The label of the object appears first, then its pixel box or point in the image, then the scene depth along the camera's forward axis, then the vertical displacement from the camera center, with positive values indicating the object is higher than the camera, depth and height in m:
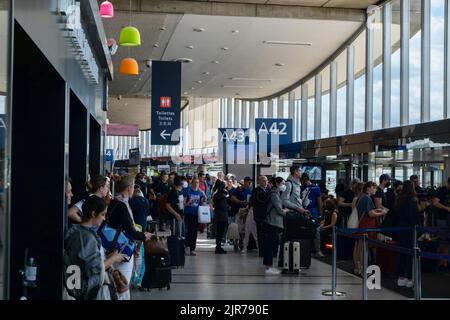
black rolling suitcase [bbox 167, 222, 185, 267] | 10.48 -1.39
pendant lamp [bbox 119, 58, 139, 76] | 13.19 +1.97
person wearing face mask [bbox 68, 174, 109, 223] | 6.50 -0.26
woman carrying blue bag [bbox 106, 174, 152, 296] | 6.07 -0.54
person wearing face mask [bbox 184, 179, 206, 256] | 13.22 -1.05
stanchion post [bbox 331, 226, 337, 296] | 8.61 -1.38
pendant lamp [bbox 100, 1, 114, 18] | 11.05 +2.62
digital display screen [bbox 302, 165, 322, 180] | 18.39 -0.15
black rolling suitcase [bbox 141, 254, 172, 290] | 8.58 -1.41
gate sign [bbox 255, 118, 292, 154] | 15.96 +0.82
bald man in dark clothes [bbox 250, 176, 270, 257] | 11.92 -0.63
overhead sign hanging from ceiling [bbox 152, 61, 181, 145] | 15.70 +1.53
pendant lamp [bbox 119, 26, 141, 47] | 11.30 +2.21
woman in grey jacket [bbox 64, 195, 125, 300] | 4.81 -0.66
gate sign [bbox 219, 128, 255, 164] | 16.30 +0.37
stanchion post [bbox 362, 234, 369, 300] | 7.61 -1.16
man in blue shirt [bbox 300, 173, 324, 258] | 12.96 -0.69
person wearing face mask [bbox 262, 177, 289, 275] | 10.35 -0.94
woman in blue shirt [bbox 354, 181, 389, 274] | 10.22 -0.72
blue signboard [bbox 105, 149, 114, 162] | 27.70 +0.39
